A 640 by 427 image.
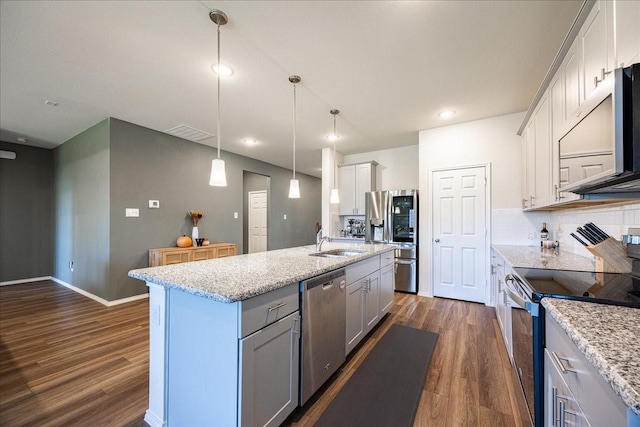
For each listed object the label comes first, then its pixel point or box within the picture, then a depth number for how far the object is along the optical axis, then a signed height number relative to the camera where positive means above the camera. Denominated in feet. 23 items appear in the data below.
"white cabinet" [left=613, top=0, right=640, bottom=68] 3.54 +2.69
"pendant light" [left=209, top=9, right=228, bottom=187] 6.42 +1.04
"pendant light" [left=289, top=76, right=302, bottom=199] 8.53 +0.98
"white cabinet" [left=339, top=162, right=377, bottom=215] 16.19 +1.88
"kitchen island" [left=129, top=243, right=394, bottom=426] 3.84 -2.19
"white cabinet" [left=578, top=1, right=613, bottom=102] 4.20 +3.00
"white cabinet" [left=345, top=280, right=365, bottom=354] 6.98 -2.93
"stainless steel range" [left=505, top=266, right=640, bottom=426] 3.83 -1.37
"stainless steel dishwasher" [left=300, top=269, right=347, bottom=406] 5.16 -2.58
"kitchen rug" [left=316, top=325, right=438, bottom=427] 5.11 -4.13
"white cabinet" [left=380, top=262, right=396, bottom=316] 9.41 -2.91
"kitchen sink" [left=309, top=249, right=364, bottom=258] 8.49 -1.34
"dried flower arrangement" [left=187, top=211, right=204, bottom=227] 14.60 -0.13
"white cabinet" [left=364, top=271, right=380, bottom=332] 8.09 -2.87
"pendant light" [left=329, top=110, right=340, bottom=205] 10.26 +3.41
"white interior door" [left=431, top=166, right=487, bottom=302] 11.79 -0.94
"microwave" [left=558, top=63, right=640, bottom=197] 3.04 +1.07
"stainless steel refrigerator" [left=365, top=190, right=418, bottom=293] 13.41 -0.77
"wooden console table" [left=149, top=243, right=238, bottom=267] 12.50 -2.13
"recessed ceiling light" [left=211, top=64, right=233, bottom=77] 7.75 +4.52
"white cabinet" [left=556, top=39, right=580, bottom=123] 5.37 +2.94
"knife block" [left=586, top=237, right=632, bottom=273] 5.25 -0.87
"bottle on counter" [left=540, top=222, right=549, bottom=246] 10.15 -0.81
